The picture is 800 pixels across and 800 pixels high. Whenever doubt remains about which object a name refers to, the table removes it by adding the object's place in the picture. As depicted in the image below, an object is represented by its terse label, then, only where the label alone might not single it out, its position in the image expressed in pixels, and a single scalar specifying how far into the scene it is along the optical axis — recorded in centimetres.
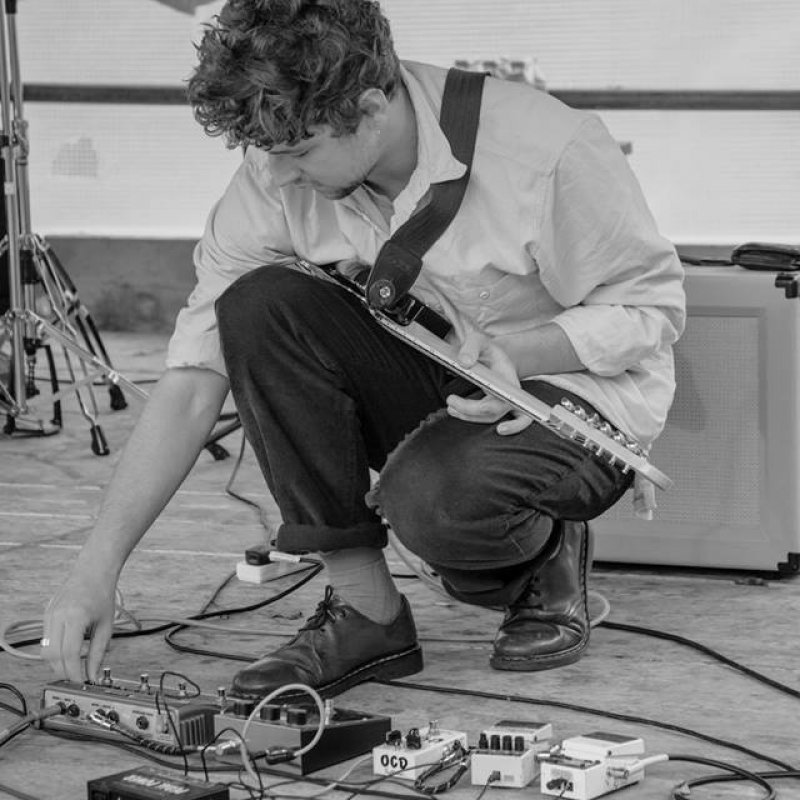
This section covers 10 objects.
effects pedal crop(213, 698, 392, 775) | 515
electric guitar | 538
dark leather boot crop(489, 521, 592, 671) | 564
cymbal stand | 781
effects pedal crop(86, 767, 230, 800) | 493
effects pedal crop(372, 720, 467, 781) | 511
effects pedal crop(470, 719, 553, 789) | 510
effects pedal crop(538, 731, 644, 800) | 506
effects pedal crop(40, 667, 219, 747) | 518
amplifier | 613
